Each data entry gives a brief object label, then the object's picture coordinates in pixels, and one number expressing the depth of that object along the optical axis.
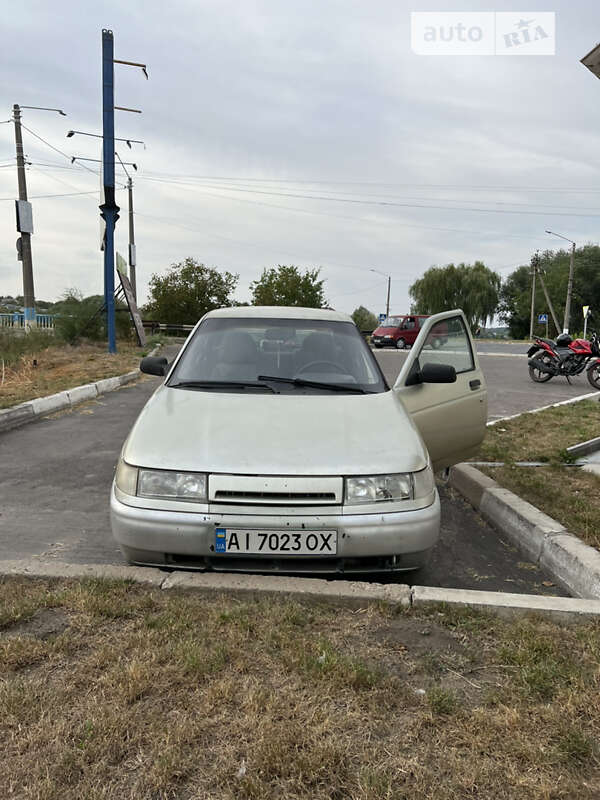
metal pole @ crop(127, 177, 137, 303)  32.53
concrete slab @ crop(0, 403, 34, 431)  7.72
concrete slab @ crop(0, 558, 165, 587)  3.11
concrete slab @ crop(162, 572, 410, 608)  2.94
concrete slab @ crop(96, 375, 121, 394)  11.12
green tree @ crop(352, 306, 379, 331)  83.62
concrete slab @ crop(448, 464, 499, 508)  5.11
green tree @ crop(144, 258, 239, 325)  43.12
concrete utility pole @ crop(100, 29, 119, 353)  16.92
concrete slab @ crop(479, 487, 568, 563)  3.96
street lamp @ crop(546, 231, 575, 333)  44.25
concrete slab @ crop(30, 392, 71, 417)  8.66
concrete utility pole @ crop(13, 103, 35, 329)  21.33
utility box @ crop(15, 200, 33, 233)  20.25
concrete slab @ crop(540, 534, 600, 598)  3.30
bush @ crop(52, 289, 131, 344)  20.44
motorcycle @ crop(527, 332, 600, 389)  14.57
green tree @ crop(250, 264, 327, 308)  58.34
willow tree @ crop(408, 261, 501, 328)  63.28
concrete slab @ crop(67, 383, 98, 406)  9.86
